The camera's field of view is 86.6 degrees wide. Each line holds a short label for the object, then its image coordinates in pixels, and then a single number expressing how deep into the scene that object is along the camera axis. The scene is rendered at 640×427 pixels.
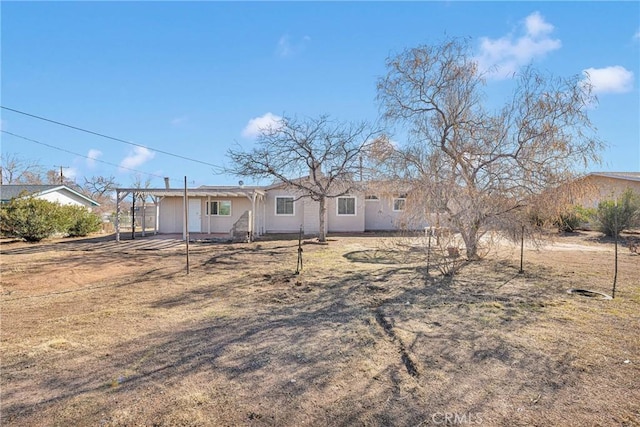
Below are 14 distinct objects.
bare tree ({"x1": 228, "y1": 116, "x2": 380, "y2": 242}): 14.45
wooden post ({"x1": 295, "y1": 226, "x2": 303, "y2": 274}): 8.12
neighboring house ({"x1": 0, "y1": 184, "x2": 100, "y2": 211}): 19.59
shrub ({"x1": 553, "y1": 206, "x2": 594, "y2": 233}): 17.05
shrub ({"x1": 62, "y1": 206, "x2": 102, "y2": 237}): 17.25
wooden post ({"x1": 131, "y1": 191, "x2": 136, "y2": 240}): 15.91
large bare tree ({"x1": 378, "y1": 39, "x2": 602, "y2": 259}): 8.20
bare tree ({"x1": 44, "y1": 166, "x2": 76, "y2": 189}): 37.30
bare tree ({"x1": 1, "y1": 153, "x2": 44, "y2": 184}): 35.14
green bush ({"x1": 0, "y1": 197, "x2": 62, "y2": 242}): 14.55
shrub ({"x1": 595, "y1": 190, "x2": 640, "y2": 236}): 14.82
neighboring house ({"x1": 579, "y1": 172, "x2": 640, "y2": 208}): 17.83
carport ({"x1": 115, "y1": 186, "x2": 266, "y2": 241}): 15.14
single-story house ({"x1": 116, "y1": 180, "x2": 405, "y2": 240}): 18.70
